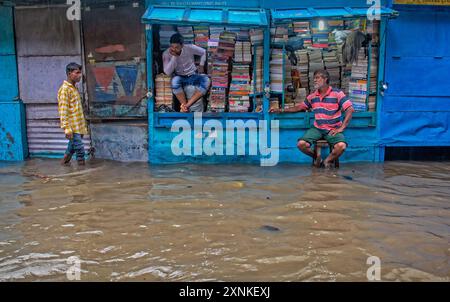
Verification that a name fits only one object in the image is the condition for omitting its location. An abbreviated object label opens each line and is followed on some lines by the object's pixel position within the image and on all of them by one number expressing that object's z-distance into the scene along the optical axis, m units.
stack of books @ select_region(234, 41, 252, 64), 7.03
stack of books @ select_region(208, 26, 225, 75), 7.02
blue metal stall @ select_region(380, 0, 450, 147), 6.78
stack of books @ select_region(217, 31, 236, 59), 7.04
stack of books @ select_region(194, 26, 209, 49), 7.05
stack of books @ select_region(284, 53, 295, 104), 7.11
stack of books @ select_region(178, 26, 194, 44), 7.01
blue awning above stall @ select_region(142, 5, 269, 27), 6.04
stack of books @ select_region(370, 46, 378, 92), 6.86
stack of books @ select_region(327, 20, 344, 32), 7.18
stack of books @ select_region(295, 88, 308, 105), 7.22
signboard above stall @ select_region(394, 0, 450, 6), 6.58
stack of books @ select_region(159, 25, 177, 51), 6.97
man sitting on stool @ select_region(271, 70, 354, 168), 6.29
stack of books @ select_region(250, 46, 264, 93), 6.98
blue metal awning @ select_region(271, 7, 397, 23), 6.13
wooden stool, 6.48
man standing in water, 6.34
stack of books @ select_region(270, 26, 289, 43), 6.89
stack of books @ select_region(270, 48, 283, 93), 6.90
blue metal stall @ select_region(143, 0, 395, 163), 6.69
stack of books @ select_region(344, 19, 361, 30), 6.96
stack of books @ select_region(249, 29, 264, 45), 6.91
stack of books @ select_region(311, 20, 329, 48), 7.23
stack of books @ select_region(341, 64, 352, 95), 7.16
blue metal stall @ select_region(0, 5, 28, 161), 7.30
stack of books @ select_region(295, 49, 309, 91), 7.23
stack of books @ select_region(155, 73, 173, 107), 6.97
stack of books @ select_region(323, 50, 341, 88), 7.30
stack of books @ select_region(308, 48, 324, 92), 7.27
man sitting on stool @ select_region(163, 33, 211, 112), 6.88
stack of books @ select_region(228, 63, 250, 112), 7.10
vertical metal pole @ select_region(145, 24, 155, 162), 6.65
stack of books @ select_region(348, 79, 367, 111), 6.95
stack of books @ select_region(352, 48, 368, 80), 6.95
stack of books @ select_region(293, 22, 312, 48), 7.11
